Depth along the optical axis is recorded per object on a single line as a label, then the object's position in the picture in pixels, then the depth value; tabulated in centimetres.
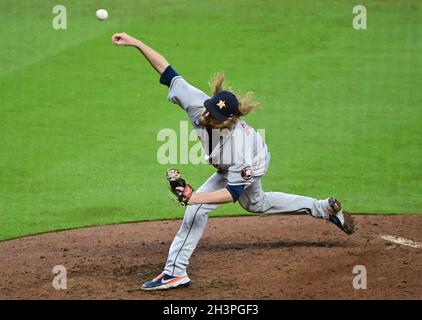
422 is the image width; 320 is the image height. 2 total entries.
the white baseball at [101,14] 1810
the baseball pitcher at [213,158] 1327
